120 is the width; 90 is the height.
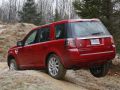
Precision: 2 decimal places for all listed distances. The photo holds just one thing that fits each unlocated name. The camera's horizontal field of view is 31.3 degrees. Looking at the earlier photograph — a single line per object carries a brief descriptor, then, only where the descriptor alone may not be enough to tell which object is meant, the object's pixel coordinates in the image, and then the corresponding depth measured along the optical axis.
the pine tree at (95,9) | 11.45
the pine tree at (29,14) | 32.71
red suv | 6.77
